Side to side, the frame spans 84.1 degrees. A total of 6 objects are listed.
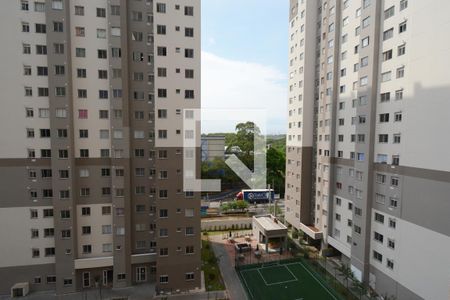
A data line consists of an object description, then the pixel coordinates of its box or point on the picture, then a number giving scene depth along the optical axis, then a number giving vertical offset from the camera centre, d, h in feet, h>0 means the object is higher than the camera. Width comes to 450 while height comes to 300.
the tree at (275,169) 155.43 -18.12
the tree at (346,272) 62.10 -32.93
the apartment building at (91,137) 57.67 +0.77
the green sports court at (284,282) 60.70 -37.69
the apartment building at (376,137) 46.62 +0.80
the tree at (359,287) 58.08 -34.59
